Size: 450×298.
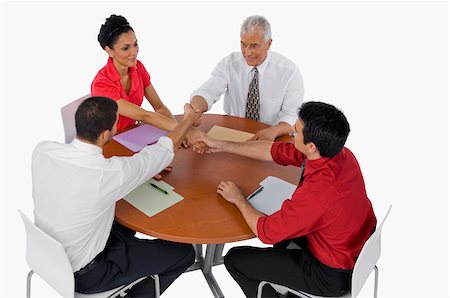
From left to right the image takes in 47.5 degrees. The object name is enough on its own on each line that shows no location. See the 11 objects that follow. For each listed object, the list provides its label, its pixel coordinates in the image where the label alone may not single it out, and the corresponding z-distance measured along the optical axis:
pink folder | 3.39
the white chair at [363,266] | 2.55
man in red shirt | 2.52
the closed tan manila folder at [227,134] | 3.52
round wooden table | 2.61
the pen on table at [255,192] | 2.90
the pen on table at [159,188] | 2.90
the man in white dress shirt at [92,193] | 2.43
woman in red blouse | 3.43
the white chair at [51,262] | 2.47
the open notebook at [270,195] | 2.84
